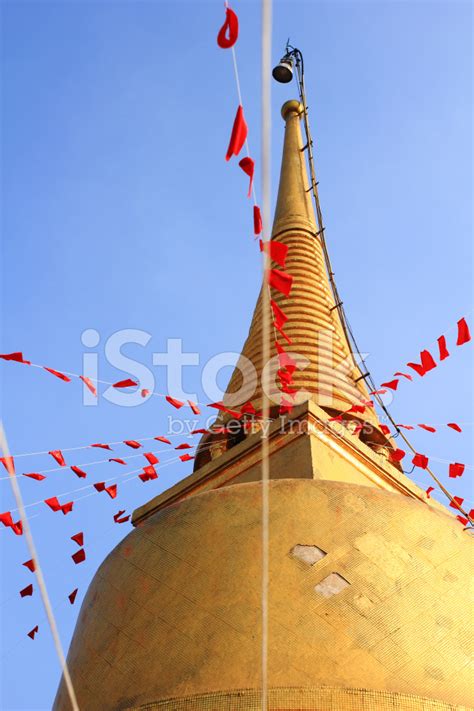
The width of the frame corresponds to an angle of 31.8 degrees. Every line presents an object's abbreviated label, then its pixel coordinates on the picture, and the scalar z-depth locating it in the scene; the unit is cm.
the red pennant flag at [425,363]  813
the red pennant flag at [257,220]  458
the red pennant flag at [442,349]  806
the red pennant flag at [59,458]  796
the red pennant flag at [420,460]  862
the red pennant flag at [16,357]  727
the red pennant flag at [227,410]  892
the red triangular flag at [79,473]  831
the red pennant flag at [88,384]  758
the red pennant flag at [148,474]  843
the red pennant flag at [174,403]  844
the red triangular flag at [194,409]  864
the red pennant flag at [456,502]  850
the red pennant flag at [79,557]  799
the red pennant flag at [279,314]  681
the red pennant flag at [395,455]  973
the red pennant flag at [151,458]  835
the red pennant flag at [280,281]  571
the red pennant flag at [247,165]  450
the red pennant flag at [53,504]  782
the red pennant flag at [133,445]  844
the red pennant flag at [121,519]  880
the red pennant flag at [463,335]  801
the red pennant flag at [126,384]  823
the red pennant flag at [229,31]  357
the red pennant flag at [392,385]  881
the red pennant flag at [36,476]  775
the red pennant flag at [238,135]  388
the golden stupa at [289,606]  527
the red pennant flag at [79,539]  805
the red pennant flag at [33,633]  755
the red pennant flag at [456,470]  838
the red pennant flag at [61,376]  724
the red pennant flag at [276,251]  502
